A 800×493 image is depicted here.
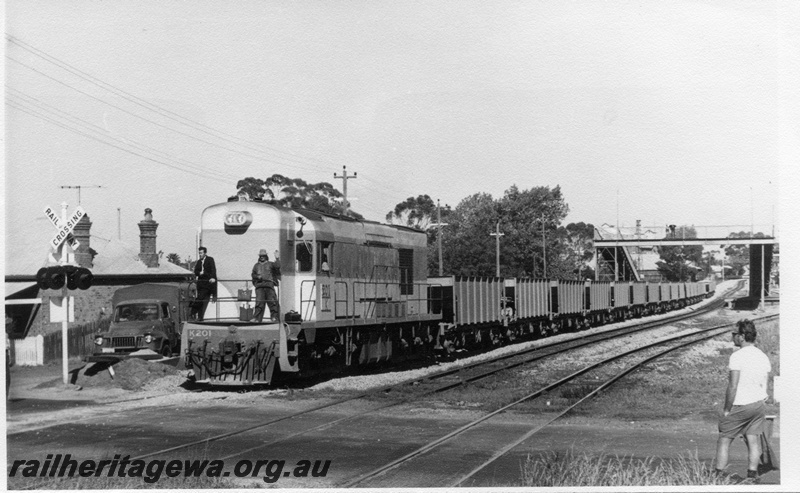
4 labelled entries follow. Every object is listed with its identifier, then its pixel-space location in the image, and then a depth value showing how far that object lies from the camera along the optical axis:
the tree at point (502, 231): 50.72
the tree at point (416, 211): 52.22
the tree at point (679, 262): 60.64
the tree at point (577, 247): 65.00
